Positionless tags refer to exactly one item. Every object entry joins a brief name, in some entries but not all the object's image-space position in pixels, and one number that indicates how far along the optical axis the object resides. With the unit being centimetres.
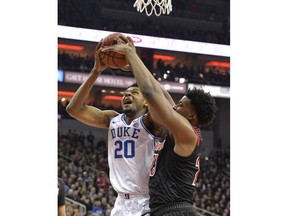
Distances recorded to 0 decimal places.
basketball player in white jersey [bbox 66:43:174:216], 382
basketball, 366
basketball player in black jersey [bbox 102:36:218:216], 331
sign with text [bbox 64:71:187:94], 1900
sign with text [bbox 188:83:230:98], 2059
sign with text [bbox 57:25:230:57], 1678
